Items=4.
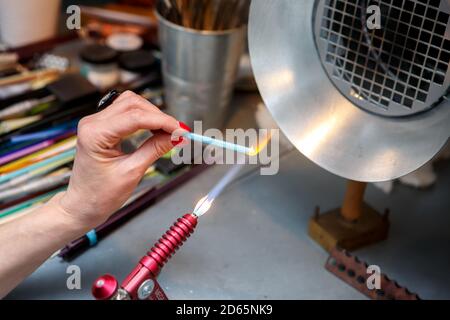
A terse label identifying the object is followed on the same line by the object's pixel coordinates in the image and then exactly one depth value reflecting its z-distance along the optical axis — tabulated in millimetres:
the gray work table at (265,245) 634
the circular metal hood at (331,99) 543
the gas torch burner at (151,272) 446
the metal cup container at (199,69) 747
